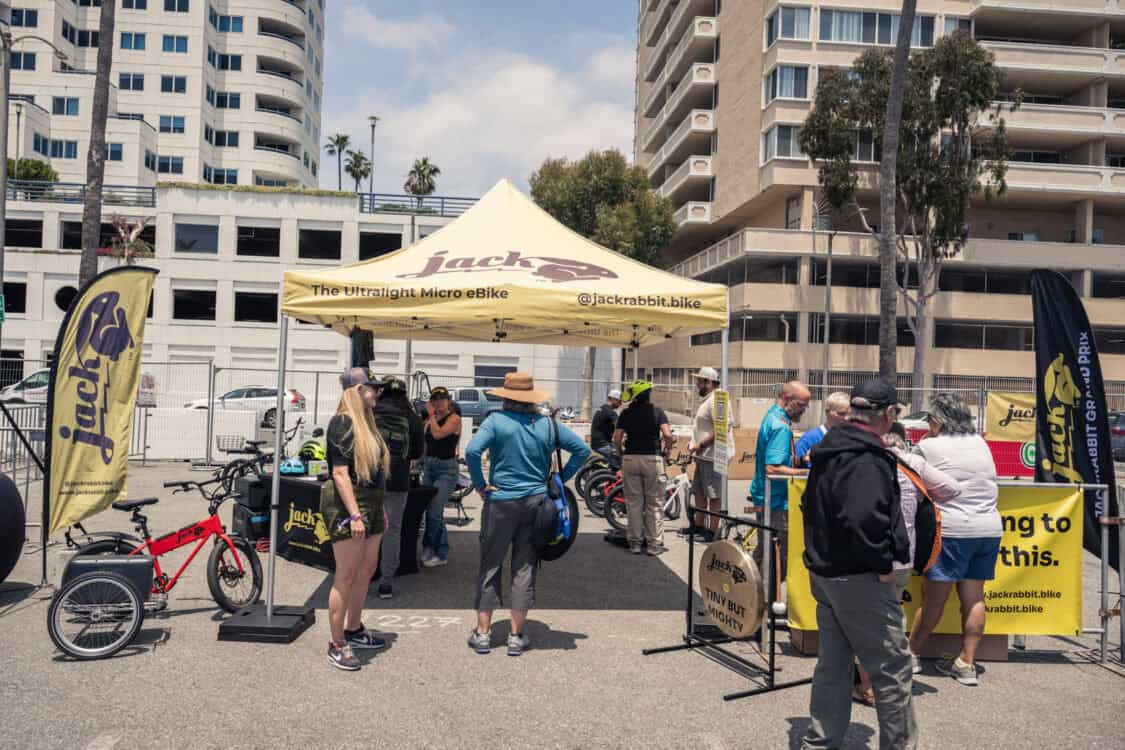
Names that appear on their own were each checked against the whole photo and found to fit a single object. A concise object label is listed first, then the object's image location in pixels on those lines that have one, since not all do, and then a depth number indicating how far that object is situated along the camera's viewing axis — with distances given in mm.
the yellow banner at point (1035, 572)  6016
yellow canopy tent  7008
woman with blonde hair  5434
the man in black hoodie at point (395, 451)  7059
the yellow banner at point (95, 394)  6617
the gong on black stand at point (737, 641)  5297
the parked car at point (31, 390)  24517
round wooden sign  5332
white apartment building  56688
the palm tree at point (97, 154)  18500
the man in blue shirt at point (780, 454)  6207
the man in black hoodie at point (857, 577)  3973
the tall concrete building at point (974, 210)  38938
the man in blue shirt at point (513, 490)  5766
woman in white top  5480
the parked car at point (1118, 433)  24852
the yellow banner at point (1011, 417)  15797
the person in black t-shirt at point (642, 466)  9266
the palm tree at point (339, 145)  86938
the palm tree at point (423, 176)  79188
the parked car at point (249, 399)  27588
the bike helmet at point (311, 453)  9039
